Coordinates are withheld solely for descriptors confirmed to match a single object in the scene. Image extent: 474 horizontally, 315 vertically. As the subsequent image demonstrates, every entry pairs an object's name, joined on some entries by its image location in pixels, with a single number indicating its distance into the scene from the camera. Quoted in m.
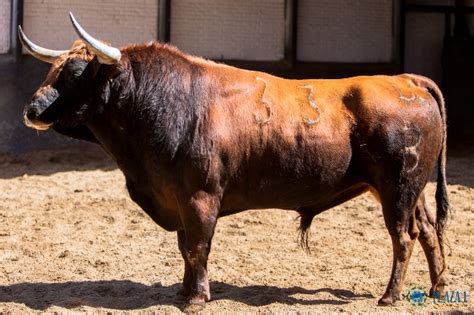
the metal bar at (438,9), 13.63
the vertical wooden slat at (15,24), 11.10
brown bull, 6.11
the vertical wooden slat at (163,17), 11.73
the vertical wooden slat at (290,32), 12.34
